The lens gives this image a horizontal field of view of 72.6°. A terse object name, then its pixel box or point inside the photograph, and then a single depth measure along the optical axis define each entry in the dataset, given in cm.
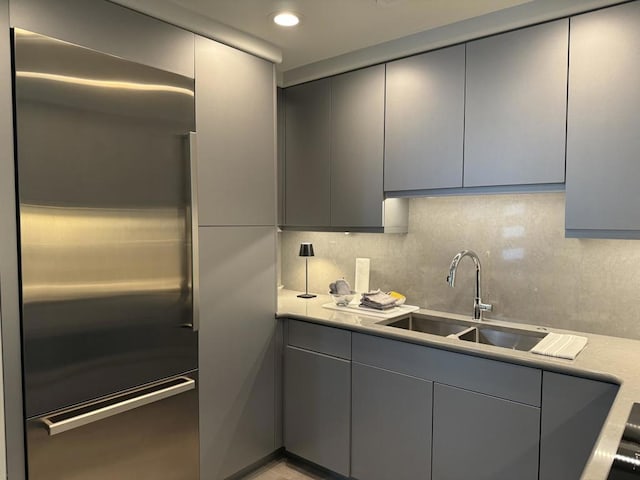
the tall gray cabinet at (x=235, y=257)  215
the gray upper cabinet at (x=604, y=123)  175
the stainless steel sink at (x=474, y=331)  219
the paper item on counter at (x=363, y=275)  294
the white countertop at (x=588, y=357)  111
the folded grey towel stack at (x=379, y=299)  254
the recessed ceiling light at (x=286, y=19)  207
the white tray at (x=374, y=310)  248
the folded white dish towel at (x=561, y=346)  175
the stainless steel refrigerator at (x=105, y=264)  156
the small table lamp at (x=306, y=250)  297
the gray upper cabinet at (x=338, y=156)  253
